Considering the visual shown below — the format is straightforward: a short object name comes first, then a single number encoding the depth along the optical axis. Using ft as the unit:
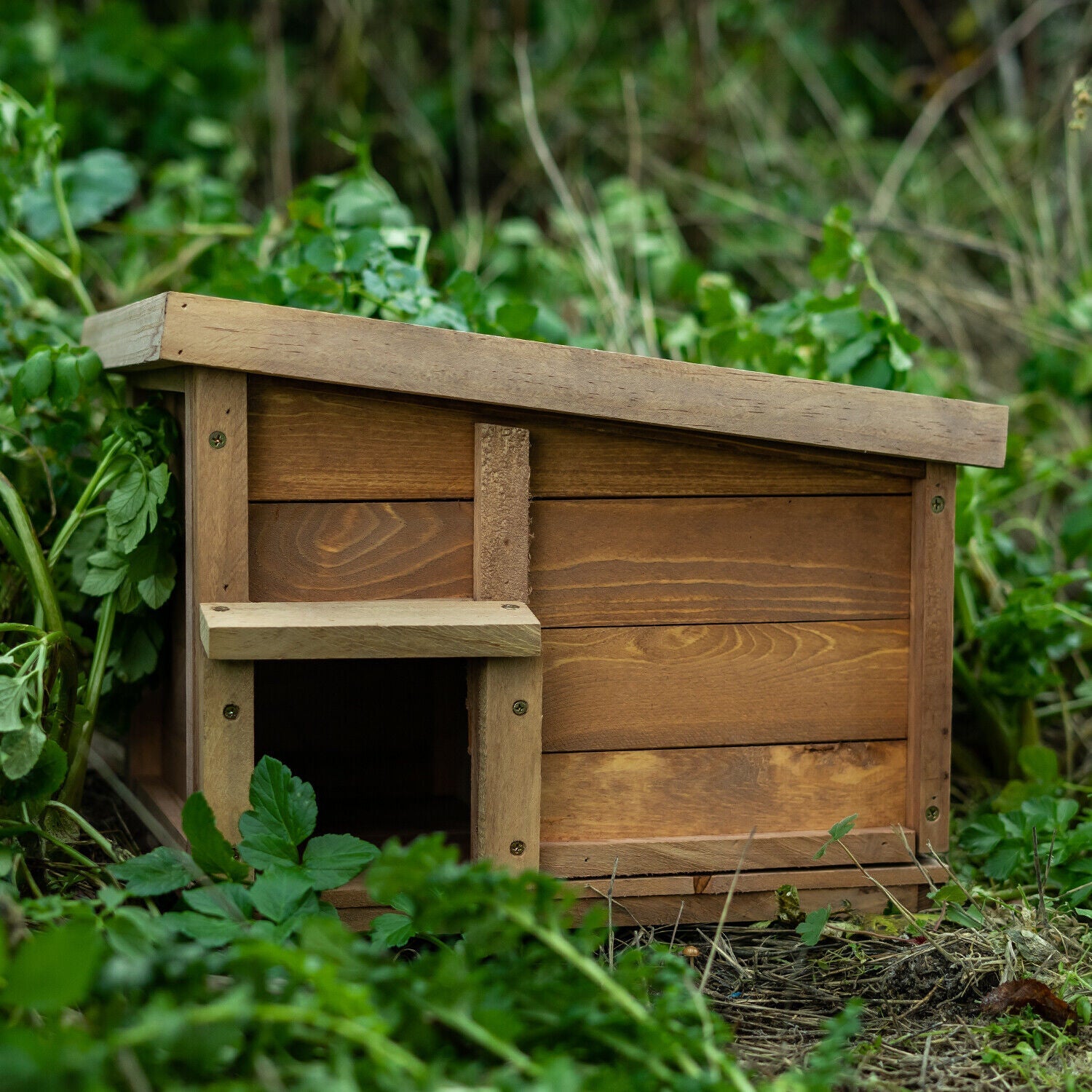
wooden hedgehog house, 7.02
